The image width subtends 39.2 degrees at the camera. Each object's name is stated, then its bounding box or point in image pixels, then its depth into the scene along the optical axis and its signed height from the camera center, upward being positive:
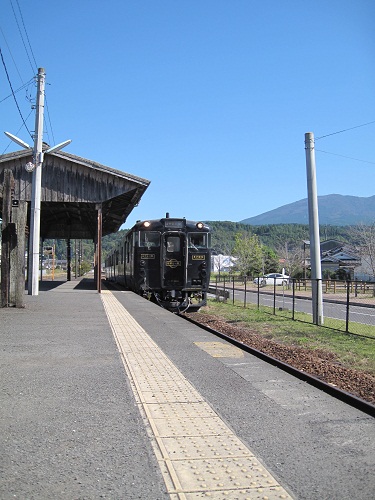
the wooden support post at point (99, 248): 23.50 +1.13
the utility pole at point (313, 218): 15.15 +1.55
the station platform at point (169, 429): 3.54 -1.40
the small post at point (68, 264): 42.62 +0.63
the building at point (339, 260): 72.24 +1.53
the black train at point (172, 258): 19.25 +0.51
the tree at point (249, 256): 77.88 +2.25
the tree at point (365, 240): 43.69 +2.80
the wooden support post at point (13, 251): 13.99 +0.58
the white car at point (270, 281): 45.32 -1.10
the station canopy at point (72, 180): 22.09 +3.97
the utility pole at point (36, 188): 19.03 +3.07
